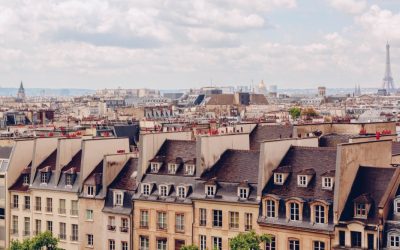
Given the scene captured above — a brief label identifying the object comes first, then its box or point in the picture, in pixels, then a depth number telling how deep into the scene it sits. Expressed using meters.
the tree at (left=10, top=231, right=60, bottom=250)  64.88
